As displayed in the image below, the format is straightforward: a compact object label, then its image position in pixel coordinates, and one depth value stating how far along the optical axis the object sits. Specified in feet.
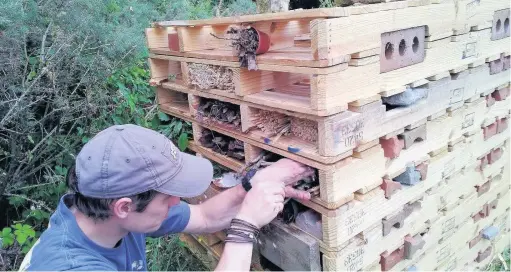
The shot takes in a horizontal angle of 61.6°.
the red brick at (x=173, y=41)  9.72
